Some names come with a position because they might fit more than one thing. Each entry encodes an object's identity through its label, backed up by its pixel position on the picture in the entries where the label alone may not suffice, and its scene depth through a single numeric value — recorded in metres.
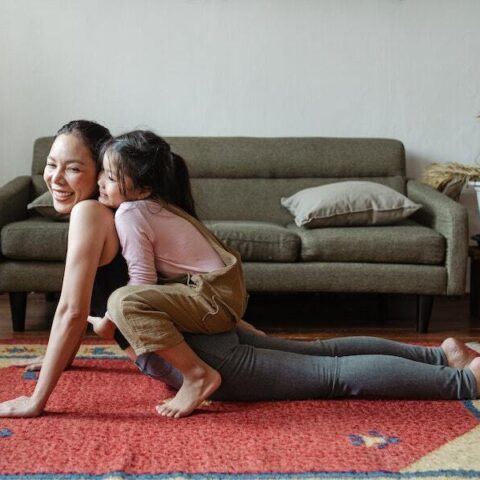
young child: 1.87
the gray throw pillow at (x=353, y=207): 3.08
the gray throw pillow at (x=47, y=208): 3.01
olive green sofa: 2.87
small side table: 3.41
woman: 1.94
